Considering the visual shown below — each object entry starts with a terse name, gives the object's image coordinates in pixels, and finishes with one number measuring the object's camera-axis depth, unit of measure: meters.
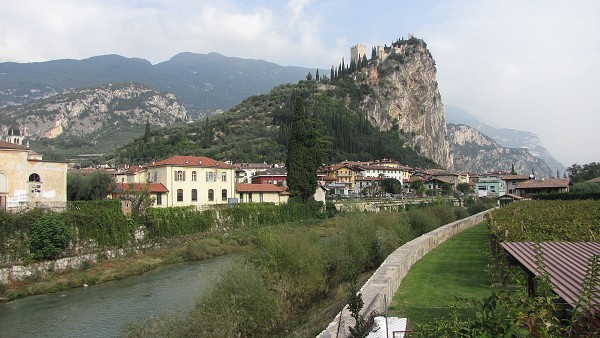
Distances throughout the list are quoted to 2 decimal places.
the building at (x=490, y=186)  104.28
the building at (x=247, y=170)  80.04
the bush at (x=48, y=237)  29.58
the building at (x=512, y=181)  83.18
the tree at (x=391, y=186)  95.59
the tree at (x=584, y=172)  72.98
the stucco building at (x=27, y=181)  33.44
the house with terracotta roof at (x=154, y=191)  45.18
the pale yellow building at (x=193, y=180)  48.72
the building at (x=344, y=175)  94.53
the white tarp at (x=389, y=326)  9.33
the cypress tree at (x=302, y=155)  53.72
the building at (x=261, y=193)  56.75
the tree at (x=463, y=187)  112.61
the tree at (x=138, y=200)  38.06
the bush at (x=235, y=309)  15.20
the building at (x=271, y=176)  74.31
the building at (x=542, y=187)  59.88
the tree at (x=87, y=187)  42.88
